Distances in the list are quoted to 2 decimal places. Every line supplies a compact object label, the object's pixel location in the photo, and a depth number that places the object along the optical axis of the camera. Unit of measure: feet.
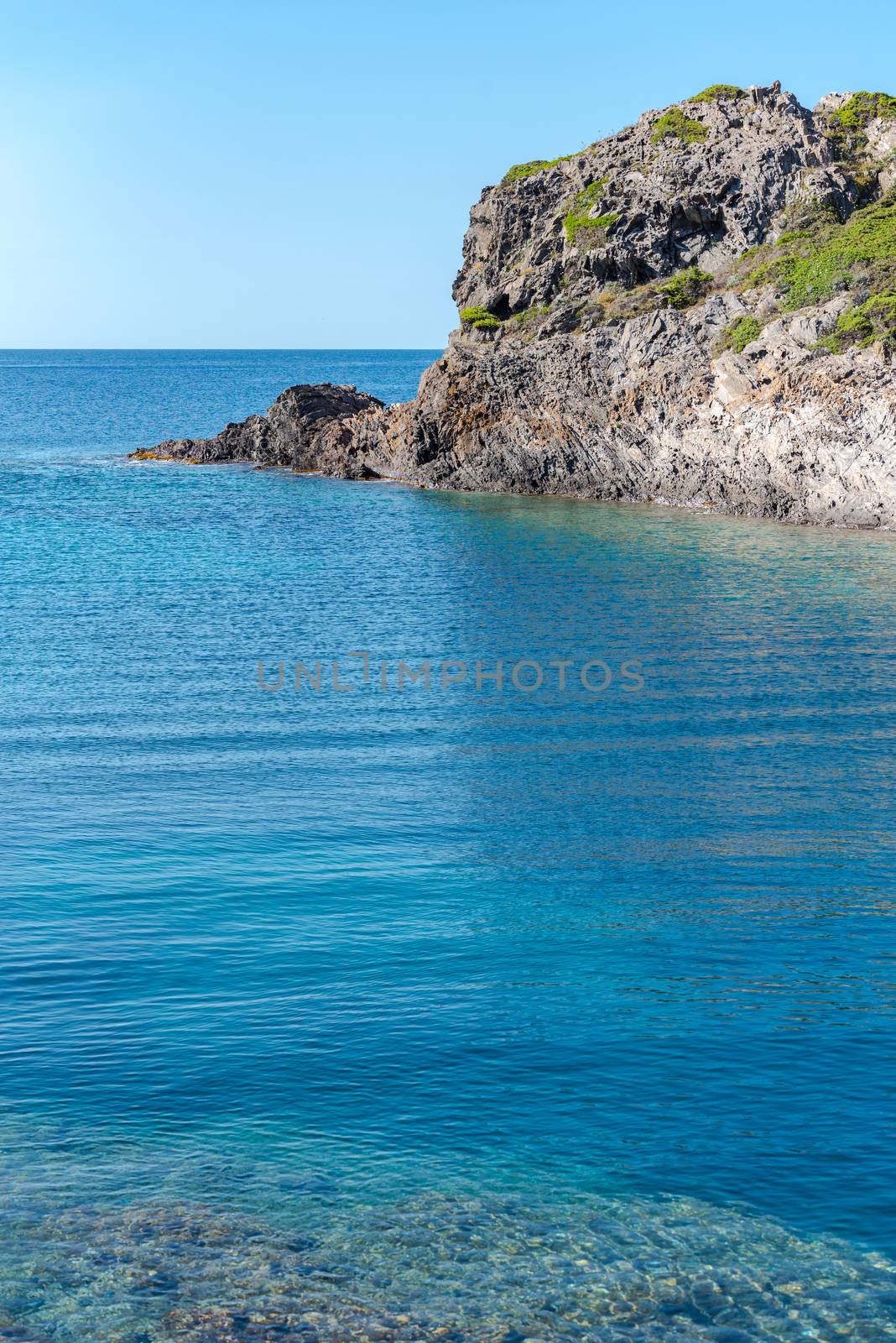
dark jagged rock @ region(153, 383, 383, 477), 291.79
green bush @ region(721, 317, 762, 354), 217.77
